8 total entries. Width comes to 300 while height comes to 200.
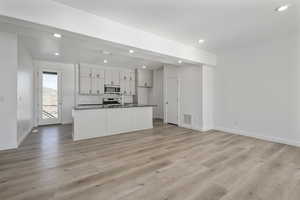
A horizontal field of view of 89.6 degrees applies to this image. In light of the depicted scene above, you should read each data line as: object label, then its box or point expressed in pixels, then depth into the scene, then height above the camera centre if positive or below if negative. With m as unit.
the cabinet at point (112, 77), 7.07 +1.12
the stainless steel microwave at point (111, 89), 7.09 +0.52
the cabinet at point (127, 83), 7.54 +0.89
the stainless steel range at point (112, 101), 7.34 -0.05
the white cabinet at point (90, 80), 6.47 +0.87
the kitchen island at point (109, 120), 4.25 -0.63
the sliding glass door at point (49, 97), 6.11 +0.13
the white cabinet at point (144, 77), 7.94 +1.21
